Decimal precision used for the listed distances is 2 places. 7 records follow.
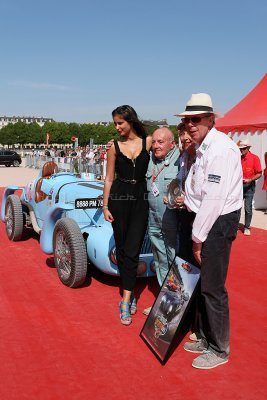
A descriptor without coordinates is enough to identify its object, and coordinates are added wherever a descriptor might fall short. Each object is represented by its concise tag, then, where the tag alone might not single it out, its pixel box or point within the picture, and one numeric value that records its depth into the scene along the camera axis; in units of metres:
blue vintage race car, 4.23
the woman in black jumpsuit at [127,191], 3.55
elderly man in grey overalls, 3.36
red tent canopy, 11.10
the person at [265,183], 9.92
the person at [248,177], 7.54
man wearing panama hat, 2.59
